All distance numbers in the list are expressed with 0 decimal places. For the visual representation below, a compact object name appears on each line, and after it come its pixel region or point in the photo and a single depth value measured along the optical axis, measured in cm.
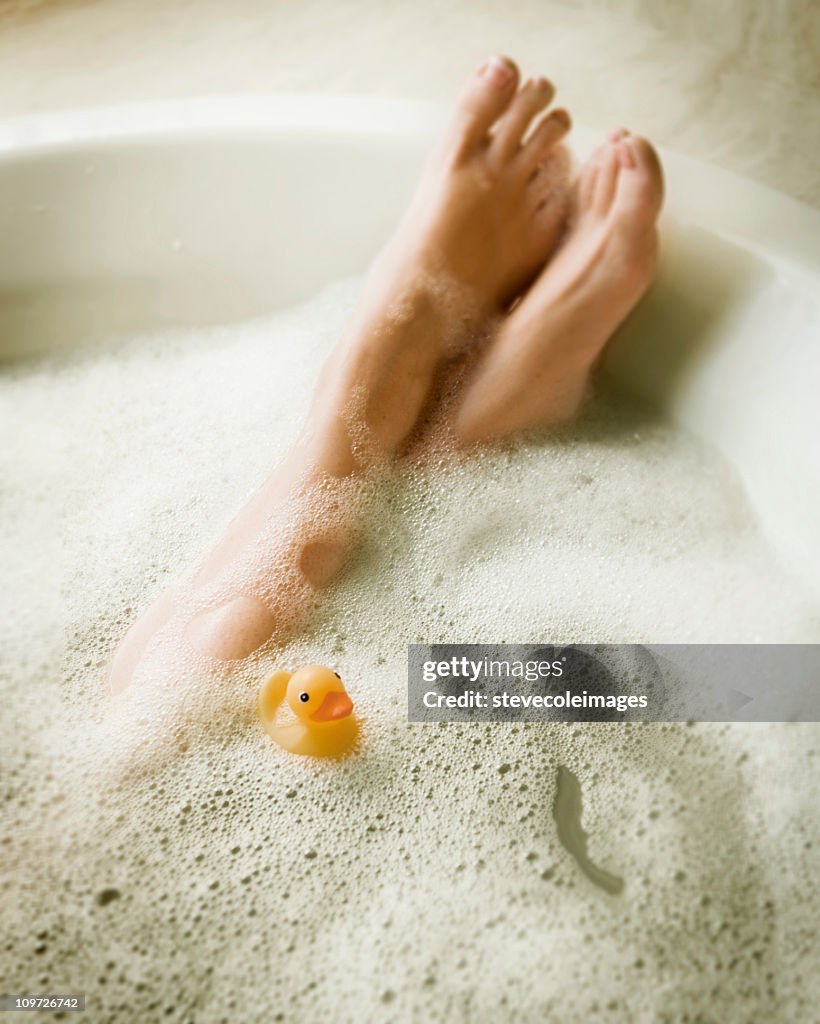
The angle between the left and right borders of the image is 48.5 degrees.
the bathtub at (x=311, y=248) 86
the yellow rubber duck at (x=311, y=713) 72
